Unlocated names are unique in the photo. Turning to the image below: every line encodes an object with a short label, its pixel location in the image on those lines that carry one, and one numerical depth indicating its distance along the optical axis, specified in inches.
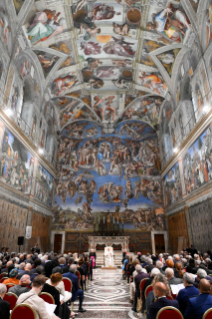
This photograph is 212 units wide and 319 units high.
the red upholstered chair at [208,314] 118.5
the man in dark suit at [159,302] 134.3
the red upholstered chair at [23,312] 124.0
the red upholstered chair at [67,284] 231.3
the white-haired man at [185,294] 153.3
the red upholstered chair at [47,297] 155.5
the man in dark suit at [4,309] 119.5
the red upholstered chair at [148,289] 197.6
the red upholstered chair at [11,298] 153.1
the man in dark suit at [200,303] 129.1
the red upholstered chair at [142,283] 230.9
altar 861.2
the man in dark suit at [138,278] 253.1
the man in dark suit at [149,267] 283.6
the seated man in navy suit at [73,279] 251.4
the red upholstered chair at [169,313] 125.7
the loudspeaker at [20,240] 527.5
